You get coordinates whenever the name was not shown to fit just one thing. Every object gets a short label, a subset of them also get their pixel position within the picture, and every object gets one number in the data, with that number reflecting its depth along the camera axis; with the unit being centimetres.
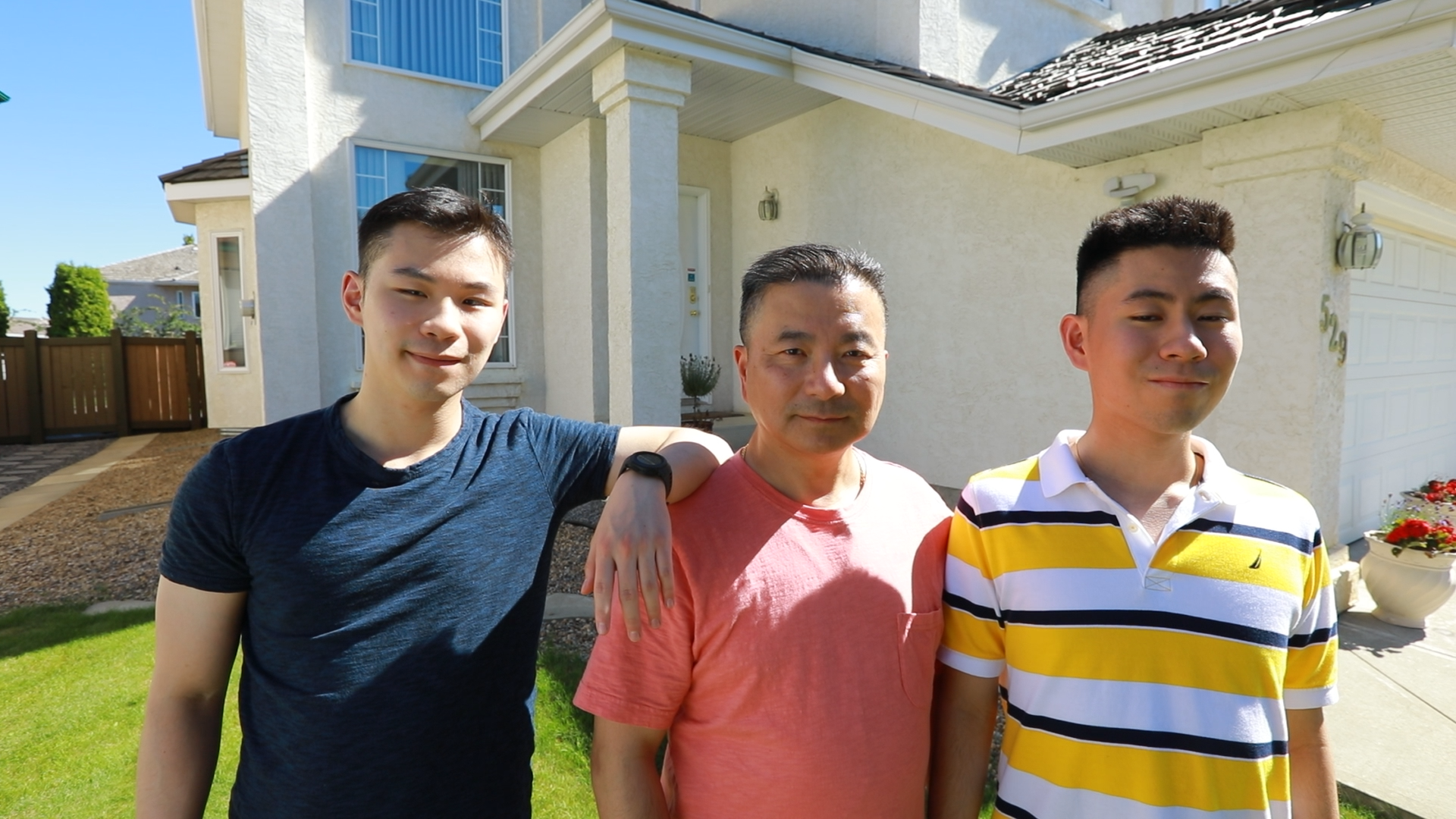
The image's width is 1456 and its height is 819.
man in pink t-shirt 130
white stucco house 433
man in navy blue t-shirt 138
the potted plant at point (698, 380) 767
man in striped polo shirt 128
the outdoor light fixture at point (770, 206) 799
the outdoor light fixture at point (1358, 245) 423
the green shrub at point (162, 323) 2142
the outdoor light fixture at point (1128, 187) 504
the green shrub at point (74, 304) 1961
